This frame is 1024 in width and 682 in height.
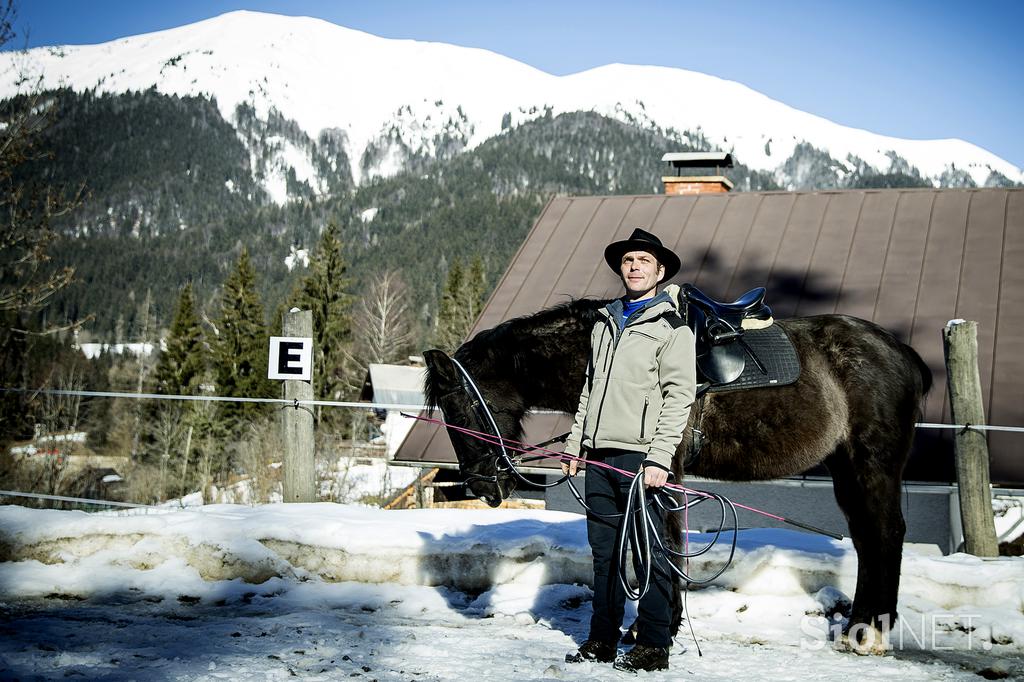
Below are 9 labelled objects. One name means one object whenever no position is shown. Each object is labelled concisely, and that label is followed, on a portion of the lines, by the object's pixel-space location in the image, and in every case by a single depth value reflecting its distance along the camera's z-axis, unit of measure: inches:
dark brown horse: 177.8
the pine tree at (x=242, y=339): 2070.6
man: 148.1
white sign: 255.4
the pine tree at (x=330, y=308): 2022.6
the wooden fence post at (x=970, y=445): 210.8
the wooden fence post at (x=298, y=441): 256.1
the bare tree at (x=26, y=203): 525.0
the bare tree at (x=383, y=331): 2148.1
